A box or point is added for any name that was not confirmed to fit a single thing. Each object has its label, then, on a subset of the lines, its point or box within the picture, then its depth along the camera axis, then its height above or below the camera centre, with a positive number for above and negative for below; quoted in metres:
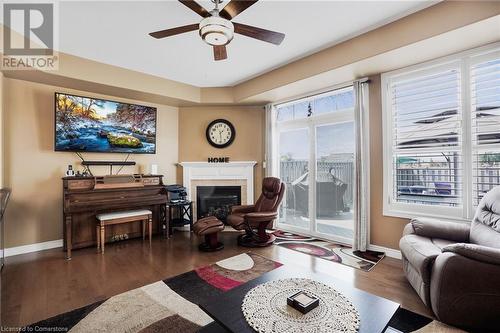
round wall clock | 5.16 +0.78
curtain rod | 3.64 +1.34
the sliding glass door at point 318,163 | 4.06 +0.08
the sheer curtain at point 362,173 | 3.59 -0.09
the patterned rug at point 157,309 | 1.88 -1.25
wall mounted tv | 3.81 +0.78
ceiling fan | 1.98 +1.29
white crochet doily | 1.30 -0.87
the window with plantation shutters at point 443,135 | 2.75 +0.41
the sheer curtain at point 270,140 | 4.93 +0.58
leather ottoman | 3.57 -0.94
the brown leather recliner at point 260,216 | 3.77 -0.78
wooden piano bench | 3.55 -0.77
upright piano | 3.45 -0.51
